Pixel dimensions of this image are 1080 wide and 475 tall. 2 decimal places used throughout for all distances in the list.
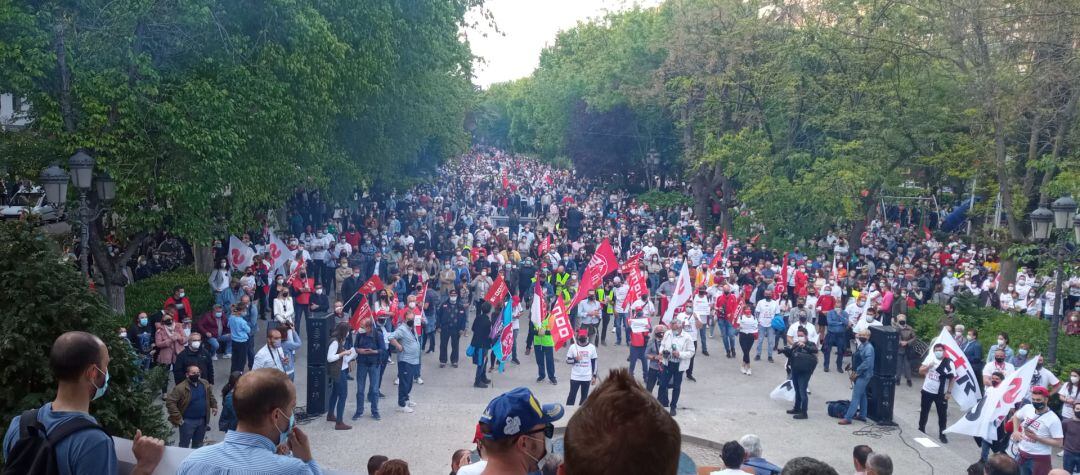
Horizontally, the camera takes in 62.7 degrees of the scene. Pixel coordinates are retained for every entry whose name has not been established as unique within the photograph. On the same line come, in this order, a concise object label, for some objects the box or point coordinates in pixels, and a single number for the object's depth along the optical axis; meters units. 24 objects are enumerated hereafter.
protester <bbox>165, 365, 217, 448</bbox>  10.72
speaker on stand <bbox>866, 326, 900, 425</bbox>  14.12
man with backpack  3.39
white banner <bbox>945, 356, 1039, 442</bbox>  11.83
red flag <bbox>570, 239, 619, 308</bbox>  18.78
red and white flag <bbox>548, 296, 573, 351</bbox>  16.10
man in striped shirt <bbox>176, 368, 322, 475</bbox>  3.10
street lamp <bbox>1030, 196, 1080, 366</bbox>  14.95
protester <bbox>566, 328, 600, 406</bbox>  14.15
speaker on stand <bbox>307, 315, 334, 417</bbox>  13.17
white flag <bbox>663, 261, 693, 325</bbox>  18.11
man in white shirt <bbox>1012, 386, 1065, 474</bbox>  10.67
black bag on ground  14.61
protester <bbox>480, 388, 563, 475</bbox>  3.20
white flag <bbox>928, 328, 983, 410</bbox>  13.42
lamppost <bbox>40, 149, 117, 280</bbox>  12.27
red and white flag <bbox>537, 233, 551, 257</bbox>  25.31
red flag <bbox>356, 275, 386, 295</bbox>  17.98
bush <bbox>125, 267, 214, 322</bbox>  17.02
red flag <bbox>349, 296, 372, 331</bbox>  15.47
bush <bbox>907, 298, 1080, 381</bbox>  16.47
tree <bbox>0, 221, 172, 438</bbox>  5.06
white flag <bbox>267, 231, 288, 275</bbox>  20.41
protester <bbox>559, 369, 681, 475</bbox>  2.19
